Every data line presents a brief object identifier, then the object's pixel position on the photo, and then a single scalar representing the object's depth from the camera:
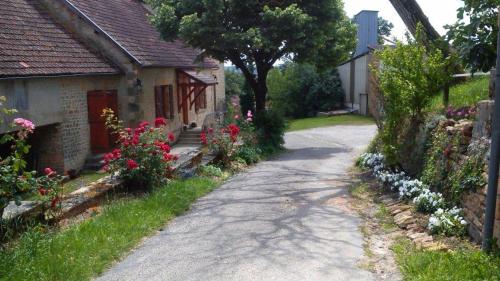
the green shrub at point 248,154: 16.72
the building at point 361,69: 34.78
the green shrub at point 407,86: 10.20
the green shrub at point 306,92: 40.44
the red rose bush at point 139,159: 10.09
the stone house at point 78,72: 14.52
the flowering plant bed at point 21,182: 6.29
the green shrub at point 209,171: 13.07
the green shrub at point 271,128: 20.50
